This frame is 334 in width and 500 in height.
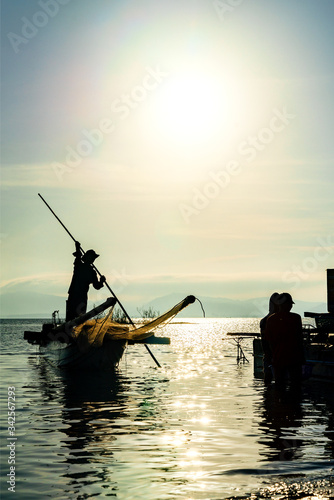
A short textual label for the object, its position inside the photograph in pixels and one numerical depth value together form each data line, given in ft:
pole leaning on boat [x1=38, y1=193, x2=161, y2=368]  101.35
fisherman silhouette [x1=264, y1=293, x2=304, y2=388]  45.52
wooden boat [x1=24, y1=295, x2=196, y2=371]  89.51
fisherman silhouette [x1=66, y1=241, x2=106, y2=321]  100.48
